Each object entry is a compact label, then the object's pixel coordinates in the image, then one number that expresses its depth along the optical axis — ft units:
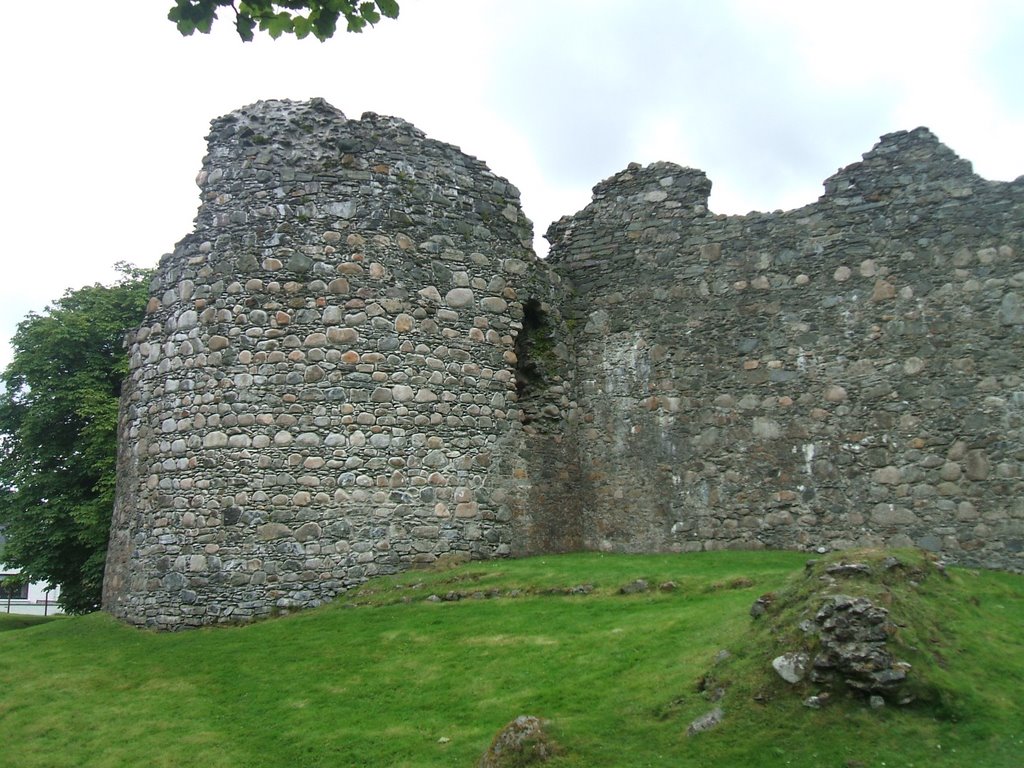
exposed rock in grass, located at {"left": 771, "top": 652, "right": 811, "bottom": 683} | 24.58
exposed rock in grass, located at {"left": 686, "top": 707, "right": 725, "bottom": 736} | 24.17
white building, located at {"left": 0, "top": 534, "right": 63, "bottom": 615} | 167.63
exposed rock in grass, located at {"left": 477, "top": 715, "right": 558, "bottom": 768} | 23.95
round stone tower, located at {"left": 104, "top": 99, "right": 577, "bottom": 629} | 45.93
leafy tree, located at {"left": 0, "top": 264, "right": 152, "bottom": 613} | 81.25
